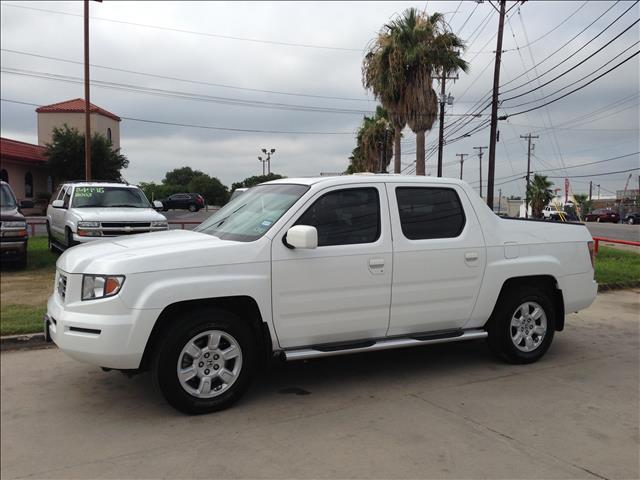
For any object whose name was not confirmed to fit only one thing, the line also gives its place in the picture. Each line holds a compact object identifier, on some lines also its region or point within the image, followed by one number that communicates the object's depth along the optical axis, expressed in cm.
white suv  1035
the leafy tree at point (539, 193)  6769
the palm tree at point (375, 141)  3894
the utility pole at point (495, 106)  2245
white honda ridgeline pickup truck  405
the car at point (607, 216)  5594
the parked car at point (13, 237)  801
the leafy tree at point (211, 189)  6305
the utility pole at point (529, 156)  6968
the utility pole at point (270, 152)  4803
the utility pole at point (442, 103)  2511
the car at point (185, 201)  4097
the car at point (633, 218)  5106
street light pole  1981
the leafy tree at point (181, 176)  7912
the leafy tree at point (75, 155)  3656
